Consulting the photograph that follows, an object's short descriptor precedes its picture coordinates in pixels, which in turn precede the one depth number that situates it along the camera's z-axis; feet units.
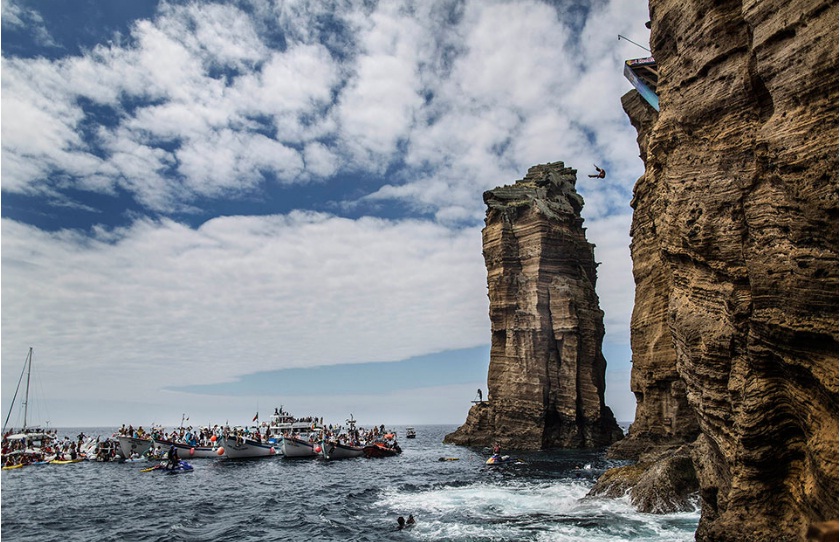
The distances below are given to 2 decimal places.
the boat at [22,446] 169.78
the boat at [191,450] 174.29
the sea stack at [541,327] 190.70
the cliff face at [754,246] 27.48
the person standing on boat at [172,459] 148.36
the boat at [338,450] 176.55
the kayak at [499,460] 141.76
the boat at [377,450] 191.21
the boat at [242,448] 177.99
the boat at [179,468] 148.05
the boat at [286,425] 240.73
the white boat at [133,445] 178.81
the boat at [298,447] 182.50
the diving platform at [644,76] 71.00
